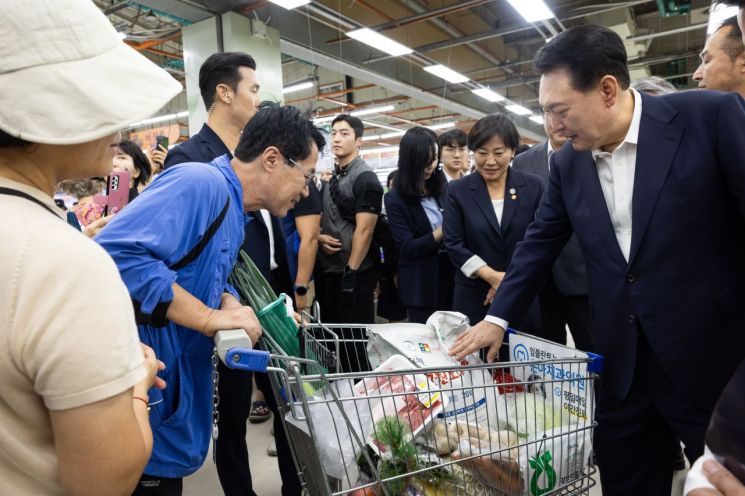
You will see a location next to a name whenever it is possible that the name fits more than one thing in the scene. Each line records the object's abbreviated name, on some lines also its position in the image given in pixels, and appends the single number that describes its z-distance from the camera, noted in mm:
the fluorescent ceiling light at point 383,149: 16438
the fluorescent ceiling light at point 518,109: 12145
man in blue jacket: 1179
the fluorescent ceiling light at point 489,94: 10039
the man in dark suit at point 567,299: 2432
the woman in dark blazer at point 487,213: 2488
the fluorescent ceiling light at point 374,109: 11047
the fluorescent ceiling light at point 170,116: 11772
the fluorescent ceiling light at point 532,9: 5715
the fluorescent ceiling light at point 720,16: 3097
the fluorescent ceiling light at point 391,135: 16291
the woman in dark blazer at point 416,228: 2951
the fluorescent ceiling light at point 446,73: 8023
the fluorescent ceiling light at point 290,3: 5262
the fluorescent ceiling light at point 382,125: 13189
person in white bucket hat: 583
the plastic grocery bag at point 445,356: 1303
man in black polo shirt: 3156
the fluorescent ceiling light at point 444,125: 14979
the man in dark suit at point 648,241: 1248
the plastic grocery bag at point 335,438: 1168
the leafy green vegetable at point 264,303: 1356
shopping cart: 1160
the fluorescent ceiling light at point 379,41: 6321
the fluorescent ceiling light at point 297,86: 9428
